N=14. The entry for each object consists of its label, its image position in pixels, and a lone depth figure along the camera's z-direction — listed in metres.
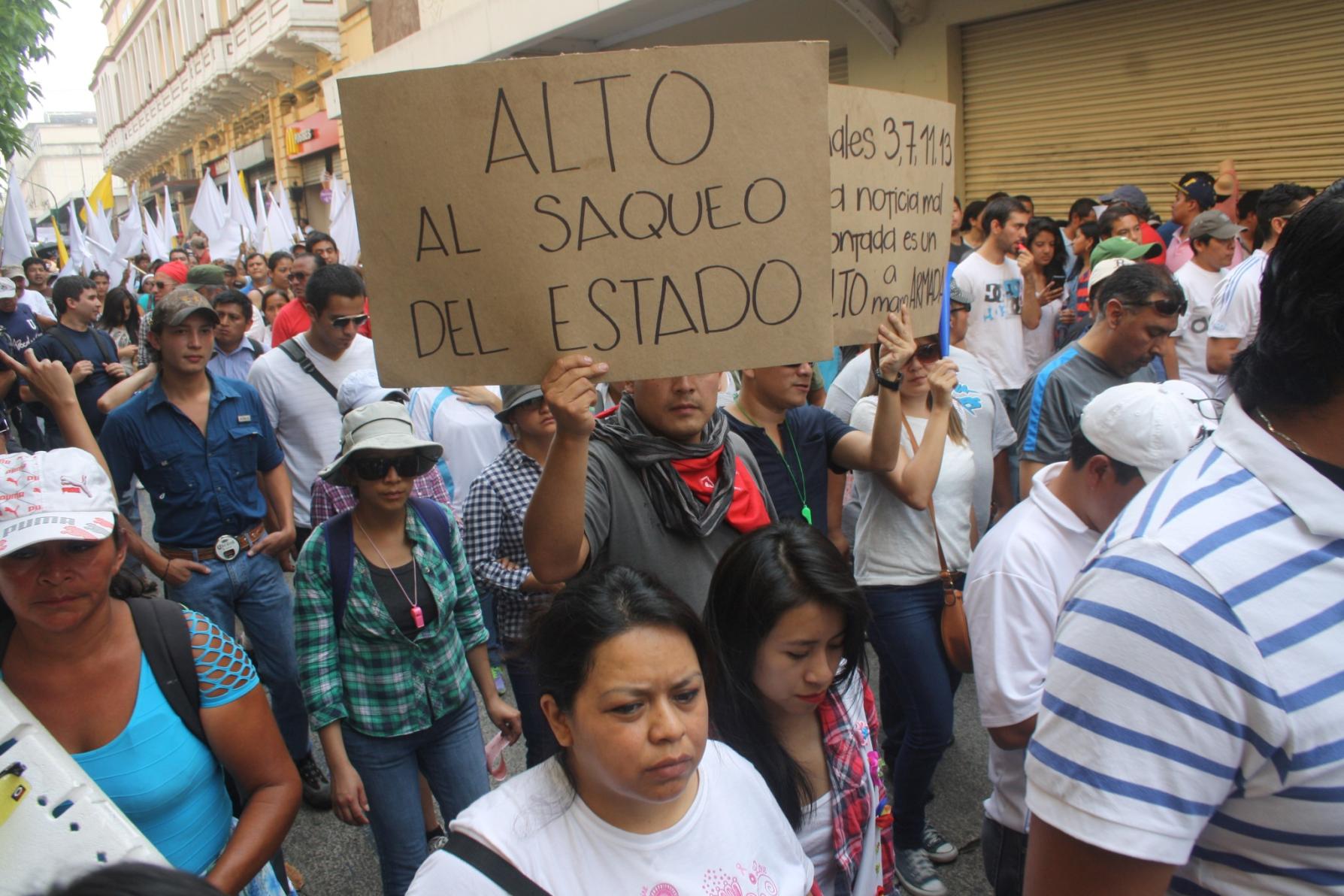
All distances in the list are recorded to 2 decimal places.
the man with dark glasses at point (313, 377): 4.70
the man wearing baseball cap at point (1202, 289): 5.93
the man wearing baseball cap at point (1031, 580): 2.30
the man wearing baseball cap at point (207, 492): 3.87
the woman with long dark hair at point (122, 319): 8.04
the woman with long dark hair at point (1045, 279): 6.96
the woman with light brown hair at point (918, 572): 3.27
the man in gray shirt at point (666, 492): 2.38
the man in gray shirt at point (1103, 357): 3.90
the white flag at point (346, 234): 11.00
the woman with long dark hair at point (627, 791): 1.54
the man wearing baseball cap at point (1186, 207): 7.57
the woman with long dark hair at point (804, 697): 2.11
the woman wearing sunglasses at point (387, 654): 2.86
